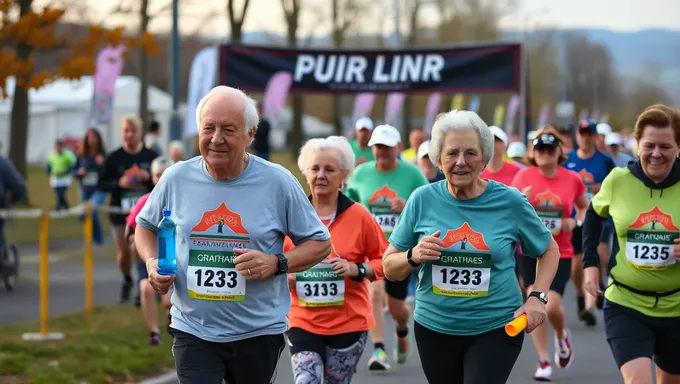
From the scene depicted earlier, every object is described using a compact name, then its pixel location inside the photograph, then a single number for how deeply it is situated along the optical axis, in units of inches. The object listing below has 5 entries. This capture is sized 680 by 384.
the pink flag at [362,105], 1611.7
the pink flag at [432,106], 2113.7
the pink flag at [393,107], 1642.5
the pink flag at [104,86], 852.0
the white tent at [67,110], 2454.5
